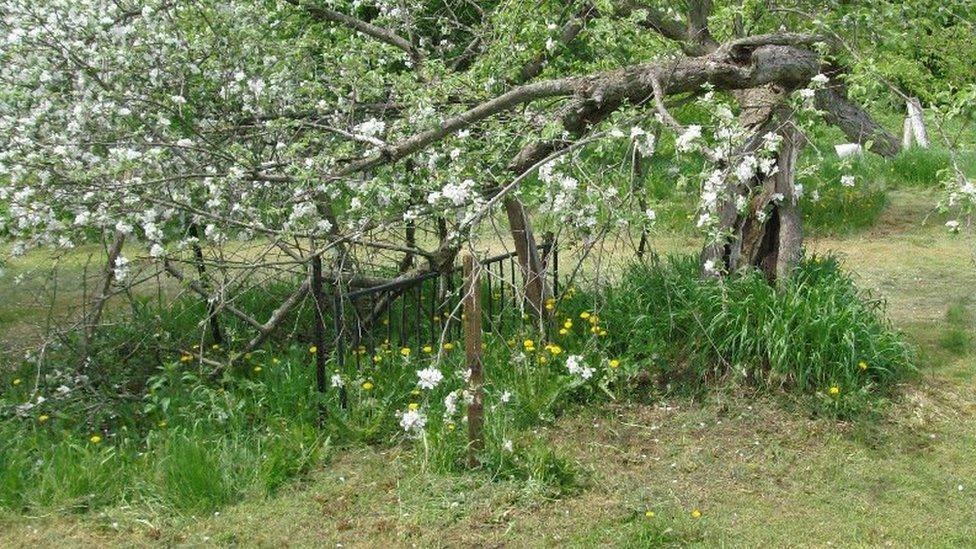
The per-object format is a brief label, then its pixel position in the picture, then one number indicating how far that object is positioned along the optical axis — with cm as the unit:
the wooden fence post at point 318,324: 503
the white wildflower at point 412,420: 442
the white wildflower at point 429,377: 446
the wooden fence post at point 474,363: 460
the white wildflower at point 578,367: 493
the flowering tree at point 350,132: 492
